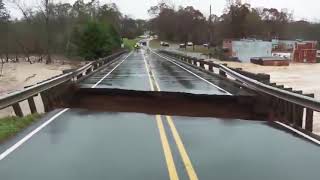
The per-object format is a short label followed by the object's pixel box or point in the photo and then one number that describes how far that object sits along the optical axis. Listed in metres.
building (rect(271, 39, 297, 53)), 64.75
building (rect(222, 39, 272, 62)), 53.57
